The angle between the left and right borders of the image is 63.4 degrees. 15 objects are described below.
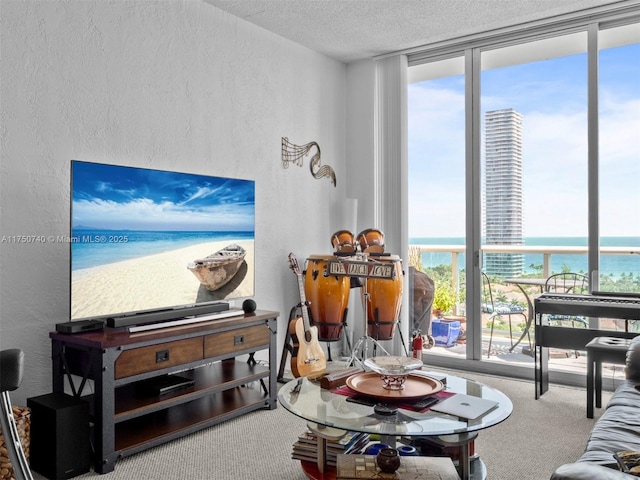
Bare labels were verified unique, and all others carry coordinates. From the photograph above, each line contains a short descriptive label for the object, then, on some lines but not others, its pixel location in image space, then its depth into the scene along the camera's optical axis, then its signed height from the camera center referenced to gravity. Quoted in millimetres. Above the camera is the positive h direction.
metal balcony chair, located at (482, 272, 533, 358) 4254 -530
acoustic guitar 3480 -711
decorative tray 2059 -599
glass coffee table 1812 -636
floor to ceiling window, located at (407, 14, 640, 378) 3844 +596
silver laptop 1935 -628
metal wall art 4301 +741
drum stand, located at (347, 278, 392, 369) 3370 -405
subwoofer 2297 -869
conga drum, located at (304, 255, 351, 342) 4012 -410
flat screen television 2660 +30
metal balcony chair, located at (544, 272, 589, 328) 3947 -322
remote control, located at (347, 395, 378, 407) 2051 -624
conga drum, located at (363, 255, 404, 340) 4082 -464
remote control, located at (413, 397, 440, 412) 1994 -622
